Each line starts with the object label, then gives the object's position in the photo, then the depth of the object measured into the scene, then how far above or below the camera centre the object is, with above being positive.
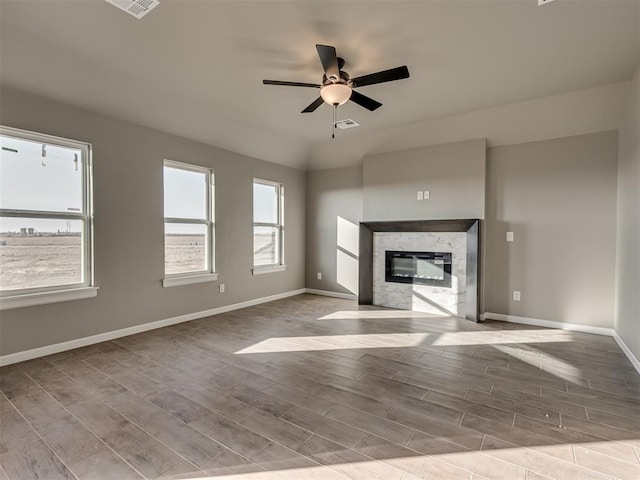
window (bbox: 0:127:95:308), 3.02 +0.16
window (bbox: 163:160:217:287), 4.36 +0.14
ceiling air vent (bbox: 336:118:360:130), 4.56 +1.64
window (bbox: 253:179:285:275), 5.72 +0.13
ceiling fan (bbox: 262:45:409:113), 2.52 +1.36
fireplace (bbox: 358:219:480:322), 4.62 -0.49
